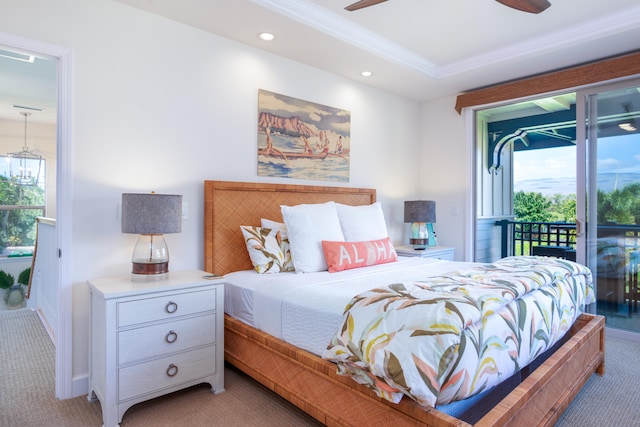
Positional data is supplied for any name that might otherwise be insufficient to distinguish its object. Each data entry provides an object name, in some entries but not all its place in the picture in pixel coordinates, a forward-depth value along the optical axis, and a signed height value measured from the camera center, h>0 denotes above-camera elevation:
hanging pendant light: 5.68 +0.70
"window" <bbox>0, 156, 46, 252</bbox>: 5.51 +0.18
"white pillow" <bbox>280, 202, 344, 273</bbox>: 2.77 -0.13
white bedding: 1.95 -0.46
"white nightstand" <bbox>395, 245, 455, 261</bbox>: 3.98 -0.38
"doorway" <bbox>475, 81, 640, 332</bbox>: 3.44 +0.38
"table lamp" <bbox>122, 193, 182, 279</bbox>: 2.27 -0.06
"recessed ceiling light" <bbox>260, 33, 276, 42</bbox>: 3.01 +1.39
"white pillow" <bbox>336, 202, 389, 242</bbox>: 3.16 -0.07
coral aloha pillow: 2.78 -0.29
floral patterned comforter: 1.31 -0.46
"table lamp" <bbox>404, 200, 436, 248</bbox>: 4.19 -0.03
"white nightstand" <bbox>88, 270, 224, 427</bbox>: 2.03 -0.70
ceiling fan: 2.12 +1.17
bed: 1.55 -0.76
